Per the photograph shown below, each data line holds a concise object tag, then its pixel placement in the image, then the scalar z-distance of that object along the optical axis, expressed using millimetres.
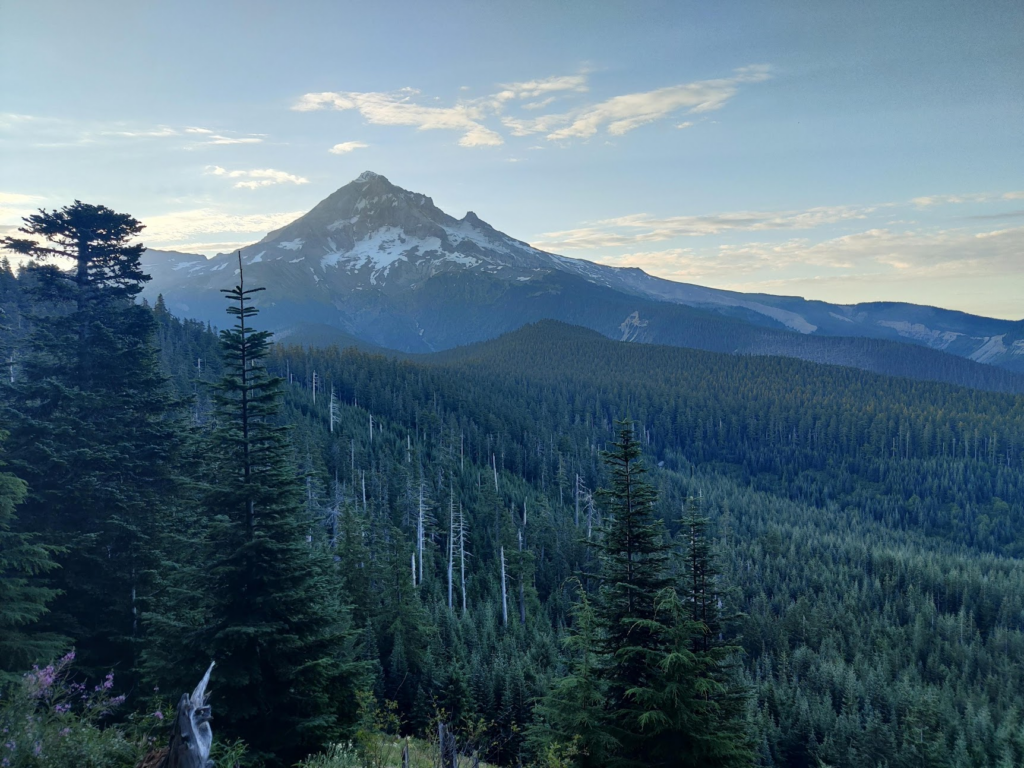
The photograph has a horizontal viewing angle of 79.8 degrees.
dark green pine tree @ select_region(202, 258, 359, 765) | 14156
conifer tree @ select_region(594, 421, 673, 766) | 15188
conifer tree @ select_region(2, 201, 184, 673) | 18516
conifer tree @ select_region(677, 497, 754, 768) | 14008
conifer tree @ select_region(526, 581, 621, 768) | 14539
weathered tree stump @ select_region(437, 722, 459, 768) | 13102
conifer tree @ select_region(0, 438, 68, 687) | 14086
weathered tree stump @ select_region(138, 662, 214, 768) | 7742
